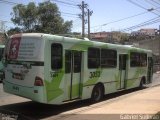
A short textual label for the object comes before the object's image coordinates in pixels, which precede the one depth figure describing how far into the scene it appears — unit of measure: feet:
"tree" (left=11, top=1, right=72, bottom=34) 103.71
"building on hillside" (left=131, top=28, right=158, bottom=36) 249.06
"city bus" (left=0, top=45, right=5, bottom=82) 50.15
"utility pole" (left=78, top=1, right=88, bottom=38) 96.13
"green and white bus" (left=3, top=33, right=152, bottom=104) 23.64
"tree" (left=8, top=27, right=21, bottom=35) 102.68
